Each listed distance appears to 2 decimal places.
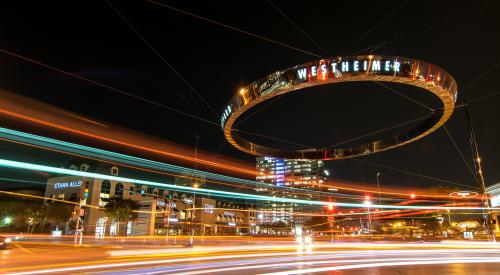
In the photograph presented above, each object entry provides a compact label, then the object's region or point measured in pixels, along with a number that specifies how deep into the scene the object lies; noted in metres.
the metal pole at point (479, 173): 23.35
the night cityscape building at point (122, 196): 96.81
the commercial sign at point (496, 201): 64.00
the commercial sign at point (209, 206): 135.50
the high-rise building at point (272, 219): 141.96
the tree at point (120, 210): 82.25
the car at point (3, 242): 25.95
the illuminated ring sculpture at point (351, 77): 14.73
